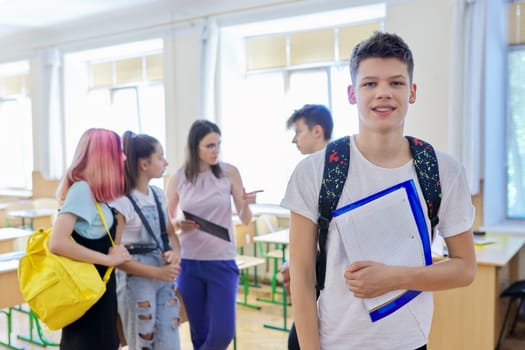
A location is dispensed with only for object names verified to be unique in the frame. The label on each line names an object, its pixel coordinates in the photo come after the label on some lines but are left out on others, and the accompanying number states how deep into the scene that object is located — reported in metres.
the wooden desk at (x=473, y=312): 2.98
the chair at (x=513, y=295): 3.31
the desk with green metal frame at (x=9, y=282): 2.73
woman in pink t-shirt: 2.57
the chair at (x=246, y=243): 4.68
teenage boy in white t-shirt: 1.07
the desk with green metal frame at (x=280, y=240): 3.87
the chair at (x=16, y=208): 6.55
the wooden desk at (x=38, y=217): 5.56
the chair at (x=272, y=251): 4.83
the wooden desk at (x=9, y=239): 3.76
